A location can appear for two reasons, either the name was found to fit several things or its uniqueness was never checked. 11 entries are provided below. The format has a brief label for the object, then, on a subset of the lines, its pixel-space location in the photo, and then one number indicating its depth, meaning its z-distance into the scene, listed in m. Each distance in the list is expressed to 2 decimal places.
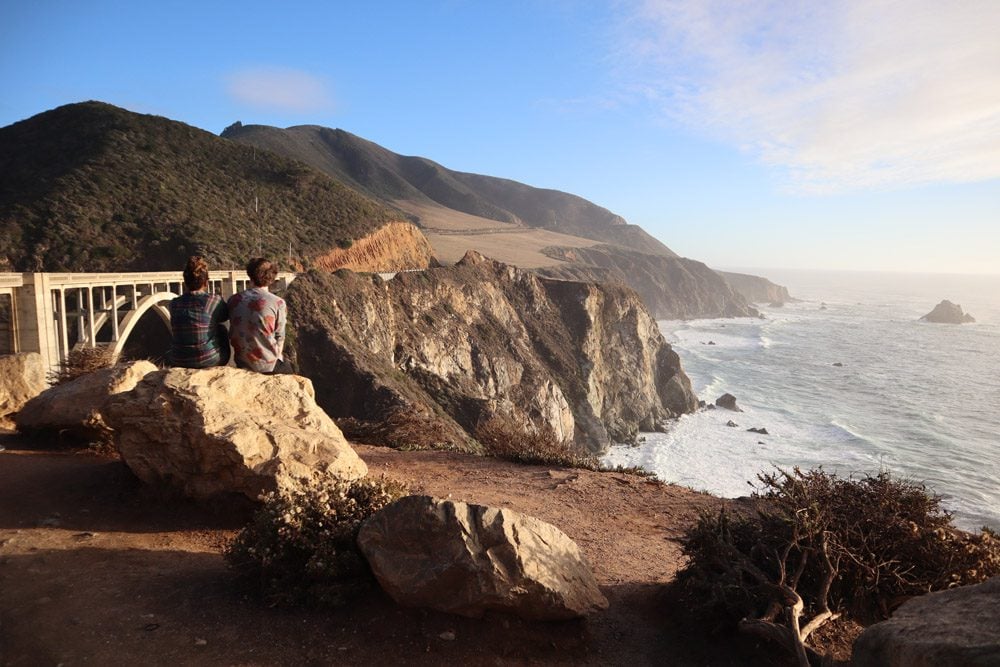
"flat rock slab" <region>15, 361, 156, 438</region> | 8.05
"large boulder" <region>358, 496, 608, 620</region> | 4.21
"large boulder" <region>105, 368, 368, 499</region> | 5.64
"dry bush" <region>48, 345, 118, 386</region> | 10.21
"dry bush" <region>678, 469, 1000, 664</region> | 4.43
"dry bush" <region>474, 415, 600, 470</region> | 11.30
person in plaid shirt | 5.55
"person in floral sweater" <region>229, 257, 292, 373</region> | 5.64
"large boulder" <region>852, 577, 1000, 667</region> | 2.70
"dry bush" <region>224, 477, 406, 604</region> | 4.44
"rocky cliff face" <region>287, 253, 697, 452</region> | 24.42
